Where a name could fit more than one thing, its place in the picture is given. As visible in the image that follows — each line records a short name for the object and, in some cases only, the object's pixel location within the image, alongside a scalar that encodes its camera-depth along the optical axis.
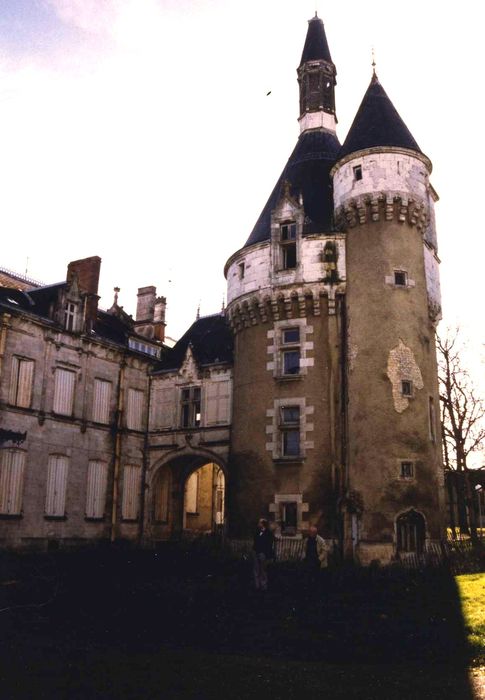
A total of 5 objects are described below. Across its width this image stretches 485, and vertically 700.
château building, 24.83
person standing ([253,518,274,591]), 16.91
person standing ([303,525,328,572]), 17.38
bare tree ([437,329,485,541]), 36.31
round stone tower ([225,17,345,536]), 25.78
